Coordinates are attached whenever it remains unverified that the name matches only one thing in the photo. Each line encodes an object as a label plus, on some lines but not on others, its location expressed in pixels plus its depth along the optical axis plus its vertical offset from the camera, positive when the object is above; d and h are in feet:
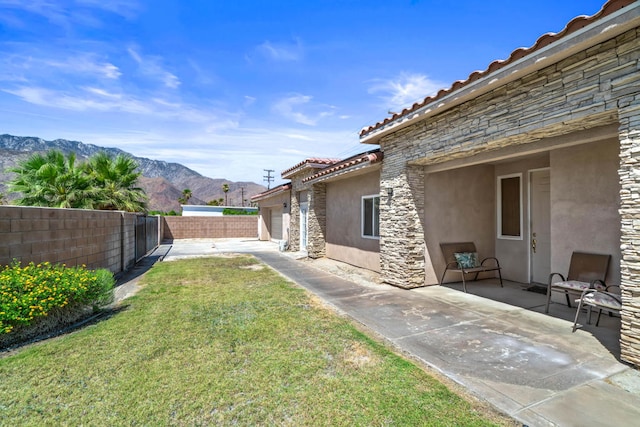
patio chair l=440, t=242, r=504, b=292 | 26.97 -3.69
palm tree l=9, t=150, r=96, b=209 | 37.24 +3.98
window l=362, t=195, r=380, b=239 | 34.12 -0.11
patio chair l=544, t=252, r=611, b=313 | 17.91 -3.56
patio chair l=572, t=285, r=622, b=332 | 14.32 -4.10
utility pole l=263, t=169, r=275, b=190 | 207.38 +26.87
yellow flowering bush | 14.79 -4.18
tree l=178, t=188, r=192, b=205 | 207.16 +12.92
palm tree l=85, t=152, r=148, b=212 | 45.53 +5.31
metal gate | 45.50 -3.44
